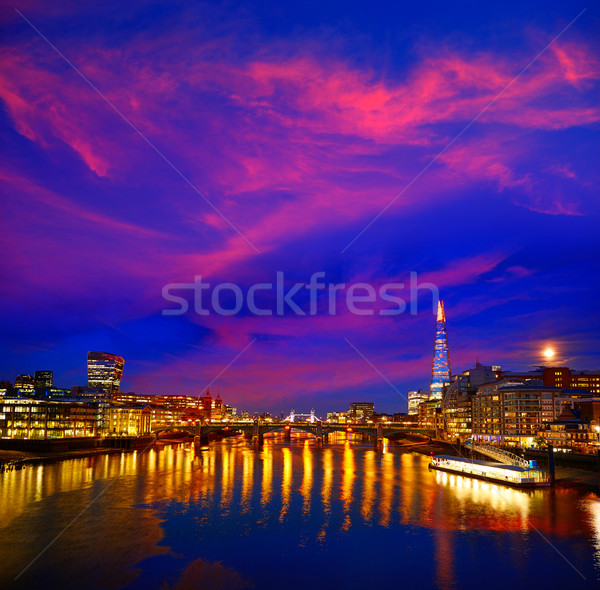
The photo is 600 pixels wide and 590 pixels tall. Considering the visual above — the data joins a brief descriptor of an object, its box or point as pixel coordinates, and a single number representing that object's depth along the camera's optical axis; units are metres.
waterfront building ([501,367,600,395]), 157.75
